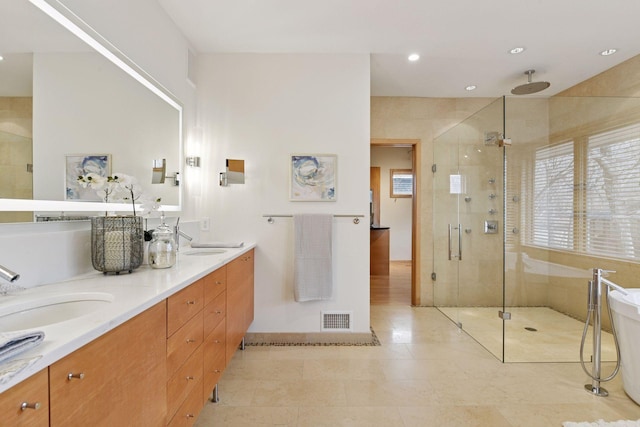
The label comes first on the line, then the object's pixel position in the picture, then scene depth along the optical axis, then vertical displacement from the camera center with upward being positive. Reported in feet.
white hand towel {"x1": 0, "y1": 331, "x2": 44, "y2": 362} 1.78 -0.84
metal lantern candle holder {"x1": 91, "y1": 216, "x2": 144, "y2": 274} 4.32 -0.52
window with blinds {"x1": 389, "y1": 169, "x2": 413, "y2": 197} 20.99 +2.02
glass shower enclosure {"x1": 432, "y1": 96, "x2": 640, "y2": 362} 8.40 -0.18
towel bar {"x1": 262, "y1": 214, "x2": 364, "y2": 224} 8.50 -0.20
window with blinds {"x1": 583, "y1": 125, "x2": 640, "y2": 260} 8.25 +0.47
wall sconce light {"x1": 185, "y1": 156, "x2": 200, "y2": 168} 8.21 +1.38
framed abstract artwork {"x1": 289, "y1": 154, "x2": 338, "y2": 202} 8.46 +0.95
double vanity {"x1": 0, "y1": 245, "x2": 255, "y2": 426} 1.99 -1.26
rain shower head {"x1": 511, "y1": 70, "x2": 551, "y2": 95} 10.18 +4.32
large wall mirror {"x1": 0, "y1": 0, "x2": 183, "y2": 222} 3.52 +1.45
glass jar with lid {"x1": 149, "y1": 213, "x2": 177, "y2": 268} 4.79 -0.65
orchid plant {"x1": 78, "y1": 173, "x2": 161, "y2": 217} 4.77 +0.37
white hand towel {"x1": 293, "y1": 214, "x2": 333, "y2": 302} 8.18 -1.30
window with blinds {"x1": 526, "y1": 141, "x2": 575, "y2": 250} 9.36 +0.36
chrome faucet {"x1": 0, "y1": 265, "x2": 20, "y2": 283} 2.75 -0.61
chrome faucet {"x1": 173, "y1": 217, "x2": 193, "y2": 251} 6.80 -0.57
